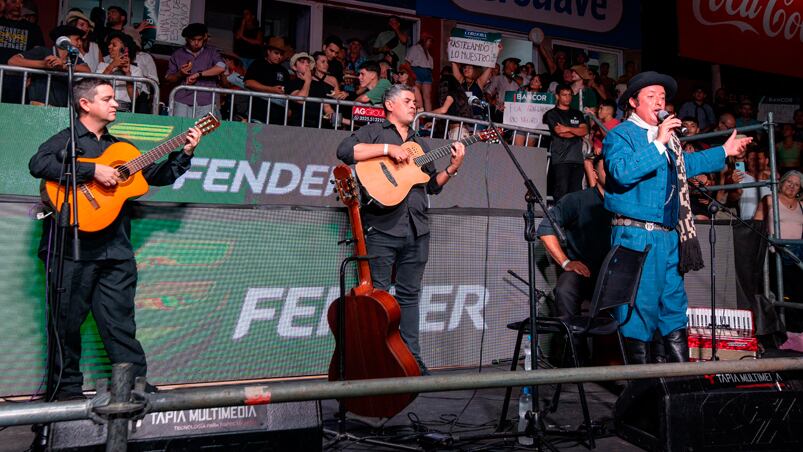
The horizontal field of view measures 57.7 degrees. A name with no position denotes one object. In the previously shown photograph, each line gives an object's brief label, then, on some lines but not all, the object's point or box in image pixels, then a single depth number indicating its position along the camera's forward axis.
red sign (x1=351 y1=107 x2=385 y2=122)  7.67
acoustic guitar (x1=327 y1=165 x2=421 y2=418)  4.50
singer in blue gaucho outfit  4.55
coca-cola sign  13.80
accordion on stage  6.42
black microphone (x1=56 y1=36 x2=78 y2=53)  4.16
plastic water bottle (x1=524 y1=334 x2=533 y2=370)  5.05
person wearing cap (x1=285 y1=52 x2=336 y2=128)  8.89
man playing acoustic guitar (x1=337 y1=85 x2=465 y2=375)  5.32
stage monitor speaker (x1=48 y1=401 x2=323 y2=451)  2.95
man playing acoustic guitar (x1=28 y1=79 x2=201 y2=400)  4.50
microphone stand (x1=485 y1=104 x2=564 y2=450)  3.98
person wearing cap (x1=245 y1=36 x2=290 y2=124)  8.70
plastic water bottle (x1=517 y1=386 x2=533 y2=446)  4.32
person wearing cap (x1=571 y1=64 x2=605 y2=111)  11.16
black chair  4.48
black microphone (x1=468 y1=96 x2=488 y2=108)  4.85
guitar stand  4.28
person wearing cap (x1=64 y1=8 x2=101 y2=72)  8.48
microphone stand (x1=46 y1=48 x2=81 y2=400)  4.02
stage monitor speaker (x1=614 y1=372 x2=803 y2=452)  3.40
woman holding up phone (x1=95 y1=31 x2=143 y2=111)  7.51
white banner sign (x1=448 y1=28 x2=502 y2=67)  9.82
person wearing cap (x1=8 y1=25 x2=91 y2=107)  6.64
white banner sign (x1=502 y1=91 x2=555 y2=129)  9.02
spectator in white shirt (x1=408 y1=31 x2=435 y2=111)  11.30
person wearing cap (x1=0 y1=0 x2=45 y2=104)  7.89
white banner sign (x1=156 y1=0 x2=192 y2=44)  10.64
